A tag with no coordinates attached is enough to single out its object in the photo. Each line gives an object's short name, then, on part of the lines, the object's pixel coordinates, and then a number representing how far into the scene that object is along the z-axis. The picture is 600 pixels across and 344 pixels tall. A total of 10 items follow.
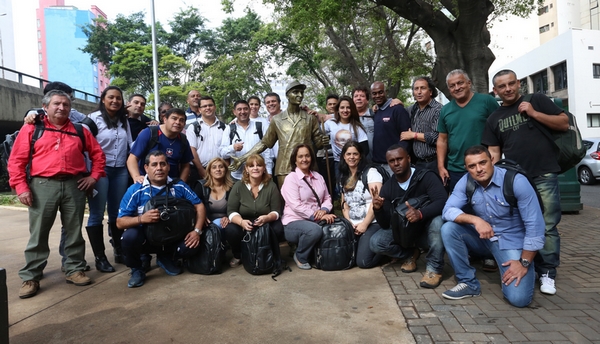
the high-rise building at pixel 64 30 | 61.59
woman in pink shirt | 4.55
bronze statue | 5.04
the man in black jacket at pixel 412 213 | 3.93
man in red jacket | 3.88
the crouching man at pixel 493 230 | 3.28
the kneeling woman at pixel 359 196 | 4.53
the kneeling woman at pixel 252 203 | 4.59
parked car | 12.09
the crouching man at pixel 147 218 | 4.11
